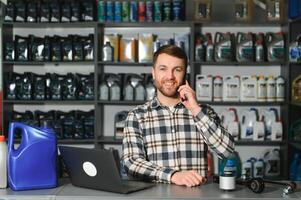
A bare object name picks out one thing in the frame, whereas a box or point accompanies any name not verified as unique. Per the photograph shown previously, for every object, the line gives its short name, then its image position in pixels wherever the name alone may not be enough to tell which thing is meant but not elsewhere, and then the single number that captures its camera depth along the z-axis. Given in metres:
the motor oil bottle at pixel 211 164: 4.70
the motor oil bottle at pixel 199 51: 4.56
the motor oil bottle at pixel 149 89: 4.61
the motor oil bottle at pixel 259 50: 4.58
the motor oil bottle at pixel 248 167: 4.74
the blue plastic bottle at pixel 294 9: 4.33
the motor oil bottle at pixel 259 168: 4.70
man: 2.31
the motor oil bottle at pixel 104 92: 4.64
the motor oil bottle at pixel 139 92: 4.62
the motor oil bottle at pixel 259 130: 4.59
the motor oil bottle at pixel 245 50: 4.56
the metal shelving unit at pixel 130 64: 4.56
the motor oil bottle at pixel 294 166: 4.42
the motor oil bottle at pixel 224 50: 4.56
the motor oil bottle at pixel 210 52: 4.57
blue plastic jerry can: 2.00
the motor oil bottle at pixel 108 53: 4.63
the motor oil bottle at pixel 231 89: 4.58
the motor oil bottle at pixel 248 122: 4.63
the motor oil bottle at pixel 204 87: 4.59
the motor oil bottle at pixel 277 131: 4.58
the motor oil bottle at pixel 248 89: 4.57
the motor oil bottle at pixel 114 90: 4.63
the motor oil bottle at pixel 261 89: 4.57
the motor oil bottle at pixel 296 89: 4.41
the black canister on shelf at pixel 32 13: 4.61
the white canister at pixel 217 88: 4.60
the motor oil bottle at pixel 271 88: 4.57
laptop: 1.92
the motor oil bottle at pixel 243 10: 4.60
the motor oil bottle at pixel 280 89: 4.57
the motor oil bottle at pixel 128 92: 4.64
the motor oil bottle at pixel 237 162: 4.67
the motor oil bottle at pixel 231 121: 4.61
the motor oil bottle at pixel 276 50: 4.54
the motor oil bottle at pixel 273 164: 4.68
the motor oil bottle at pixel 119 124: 4.74
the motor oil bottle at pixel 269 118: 4.63
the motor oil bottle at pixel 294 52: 4.30
